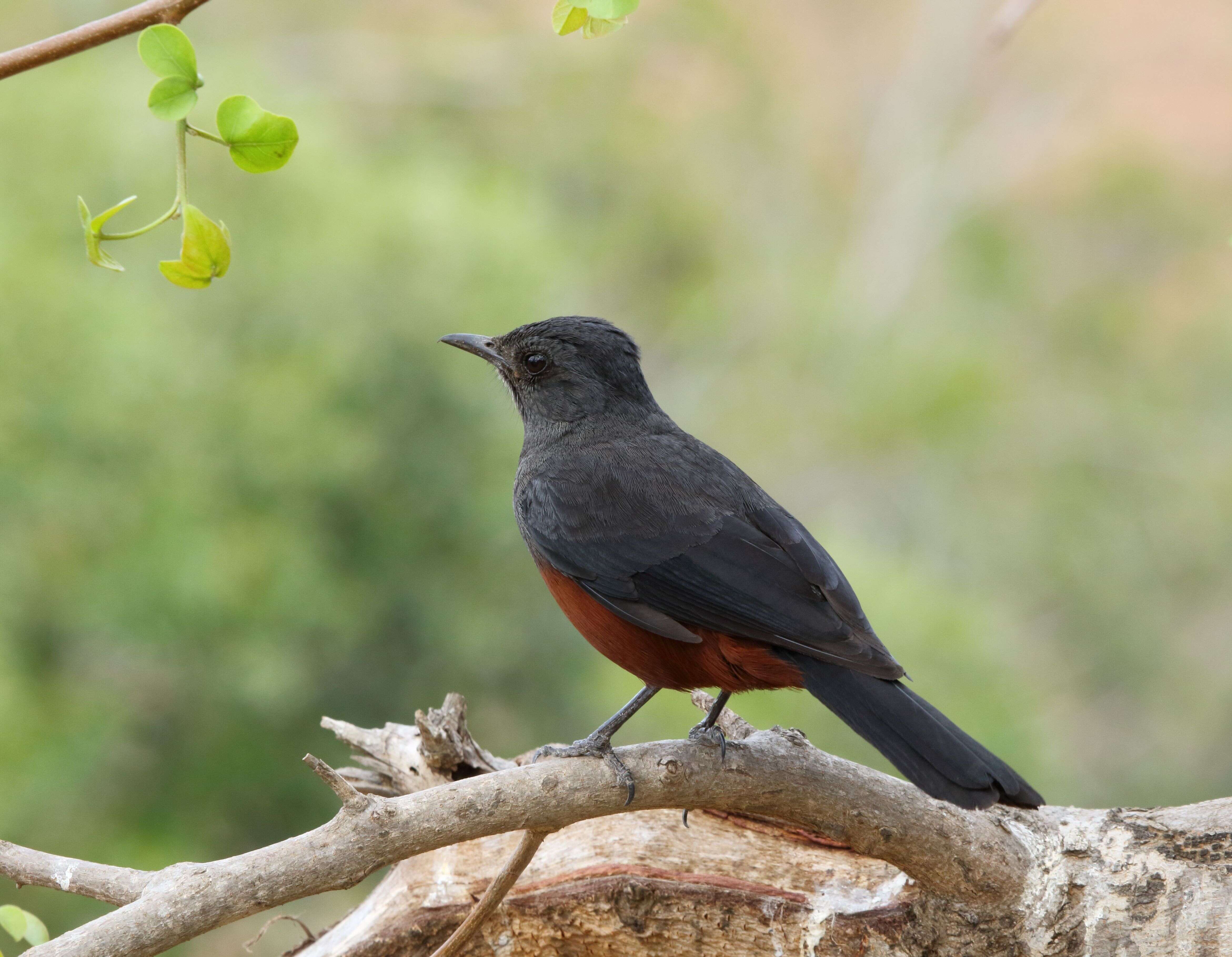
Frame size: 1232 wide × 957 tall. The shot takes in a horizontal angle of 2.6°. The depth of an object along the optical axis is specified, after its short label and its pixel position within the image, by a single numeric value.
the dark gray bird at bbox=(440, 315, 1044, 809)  6.71
